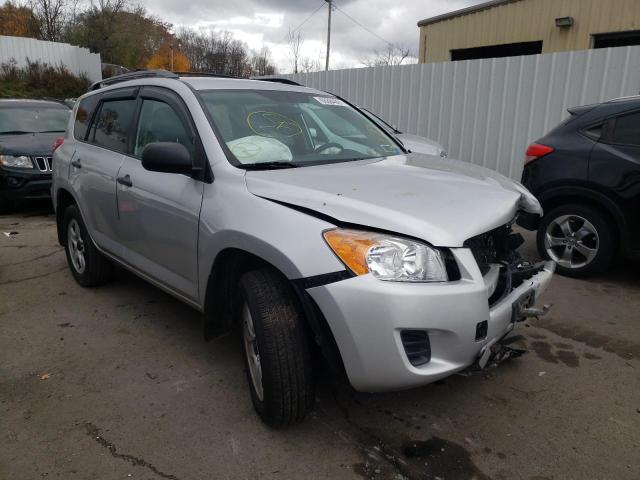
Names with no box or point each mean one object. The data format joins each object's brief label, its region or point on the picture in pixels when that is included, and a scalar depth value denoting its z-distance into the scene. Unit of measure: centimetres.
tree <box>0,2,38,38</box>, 3306
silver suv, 213
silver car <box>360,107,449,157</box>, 666
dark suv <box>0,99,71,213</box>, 757
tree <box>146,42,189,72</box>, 3766
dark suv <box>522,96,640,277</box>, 440
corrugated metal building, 1132
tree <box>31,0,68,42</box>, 3356
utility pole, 2794
